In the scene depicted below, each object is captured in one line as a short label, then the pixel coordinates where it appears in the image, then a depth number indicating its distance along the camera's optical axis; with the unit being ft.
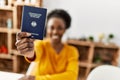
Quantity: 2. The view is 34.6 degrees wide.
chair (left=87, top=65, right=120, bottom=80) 2.75
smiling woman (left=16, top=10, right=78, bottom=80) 3.03
